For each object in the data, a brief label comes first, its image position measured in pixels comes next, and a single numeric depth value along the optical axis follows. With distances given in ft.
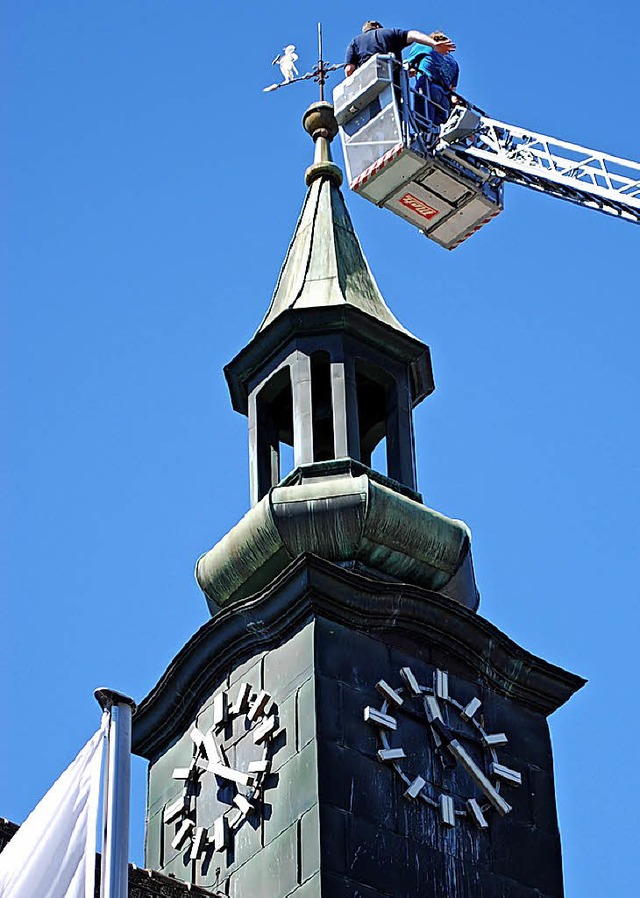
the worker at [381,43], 120.98
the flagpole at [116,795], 63.87
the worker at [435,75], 118.83
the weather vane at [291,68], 134.82
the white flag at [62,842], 66.13
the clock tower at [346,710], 99.45
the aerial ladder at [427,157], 115.65
